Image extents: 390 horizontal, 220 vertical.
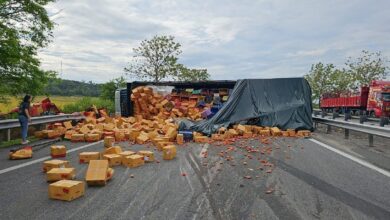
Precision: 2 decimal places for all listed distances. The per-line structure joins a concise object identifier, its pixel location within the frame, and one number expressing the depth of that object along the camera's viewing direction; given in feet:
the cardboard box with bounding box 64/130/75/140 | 42.14
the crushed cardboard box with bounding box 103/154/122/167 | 24.43
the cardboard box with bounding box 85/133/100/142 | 40.27
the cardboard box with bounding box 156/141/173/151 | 32.94
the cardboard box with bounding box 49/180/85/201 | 16.03
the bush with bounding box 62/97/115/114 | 86.84
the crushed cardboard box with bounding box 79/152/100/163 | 25.61
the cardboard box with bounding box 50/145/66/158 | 28.68
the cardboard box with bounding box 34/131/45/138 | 43.55
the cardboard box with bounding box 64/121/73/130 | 47.31
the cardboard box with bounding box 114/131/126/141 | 41.70
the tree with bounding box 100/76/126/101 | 136.77
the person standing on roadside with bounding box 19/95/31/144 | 39.91
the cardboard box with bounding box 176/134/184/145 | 38.00
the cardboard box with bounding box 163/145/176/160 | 27.30
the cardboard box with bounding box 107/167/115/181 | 20.09
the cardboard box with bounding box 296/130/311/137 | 44.37
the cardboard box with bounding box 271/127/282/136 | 44.83
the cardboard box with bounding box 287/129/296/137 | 44.73
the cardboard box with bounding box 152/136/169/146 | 34.92
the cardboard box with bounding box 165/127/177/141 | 39.75
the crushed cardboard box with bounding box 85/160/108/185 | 18.63
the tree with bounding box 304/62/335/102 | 216.33
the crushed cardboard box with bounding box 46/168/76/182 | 19.38
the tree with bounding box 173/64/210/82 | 167.72
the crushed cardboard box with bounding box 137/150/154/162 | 26.08
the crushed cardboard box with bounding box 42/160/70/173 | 21.85
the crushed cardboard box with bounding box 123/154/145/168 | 24.18
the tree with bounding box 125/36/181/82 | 161.07
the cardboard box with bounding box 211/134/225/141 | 40.60
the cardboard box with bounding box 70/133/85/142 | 40.24
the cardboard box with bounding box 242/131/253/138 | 43.30
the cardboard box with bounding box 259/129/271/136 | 45.19
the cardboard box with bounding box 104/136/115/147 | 34.71
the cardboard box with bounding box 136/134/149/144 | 38.32
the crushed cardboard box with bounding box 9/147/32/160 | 27.89
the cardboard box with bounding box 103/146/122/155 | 26.53
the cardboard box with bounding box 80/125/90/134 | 43.67
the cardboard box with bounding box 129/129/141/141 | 40.78
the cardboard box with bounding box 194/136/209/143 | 39.07
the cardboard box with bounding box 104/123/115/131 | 46.45
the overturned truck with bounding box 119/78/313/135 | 49.27
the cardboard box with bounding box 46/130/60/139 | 43.40
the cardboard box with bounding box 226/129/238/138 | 42.56
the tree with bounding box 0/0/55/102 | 49.91
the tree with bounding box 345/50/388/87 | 178.75
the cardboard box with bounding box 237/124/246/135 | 44.06
